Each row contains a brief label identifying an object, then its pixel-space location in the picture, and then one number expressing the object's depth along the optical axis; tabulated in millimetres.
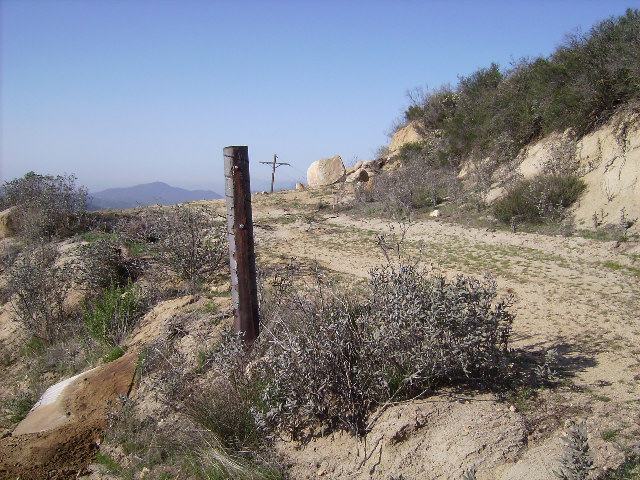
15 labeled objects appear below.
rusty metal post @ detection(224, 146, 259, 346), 4719
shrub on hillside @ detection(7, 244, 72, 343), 7516
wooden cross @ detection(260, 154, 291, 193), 24450
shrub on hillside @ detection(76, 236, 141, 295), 7996
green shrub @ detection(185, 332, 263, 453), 4004
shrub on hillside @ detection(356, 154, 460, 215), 14094
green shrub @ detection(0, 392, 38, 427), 5585
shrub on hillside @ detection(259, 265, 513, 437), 3777
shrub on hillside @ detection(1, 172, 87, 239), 11711
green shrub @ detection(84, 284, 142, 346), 6598
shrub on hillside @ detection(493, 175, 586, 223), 10961
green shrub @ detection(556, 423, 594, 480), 2738
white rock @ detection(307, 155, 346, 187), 22453
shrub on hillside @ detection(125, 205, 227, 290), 7672
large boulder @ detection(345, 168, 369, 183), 19631
